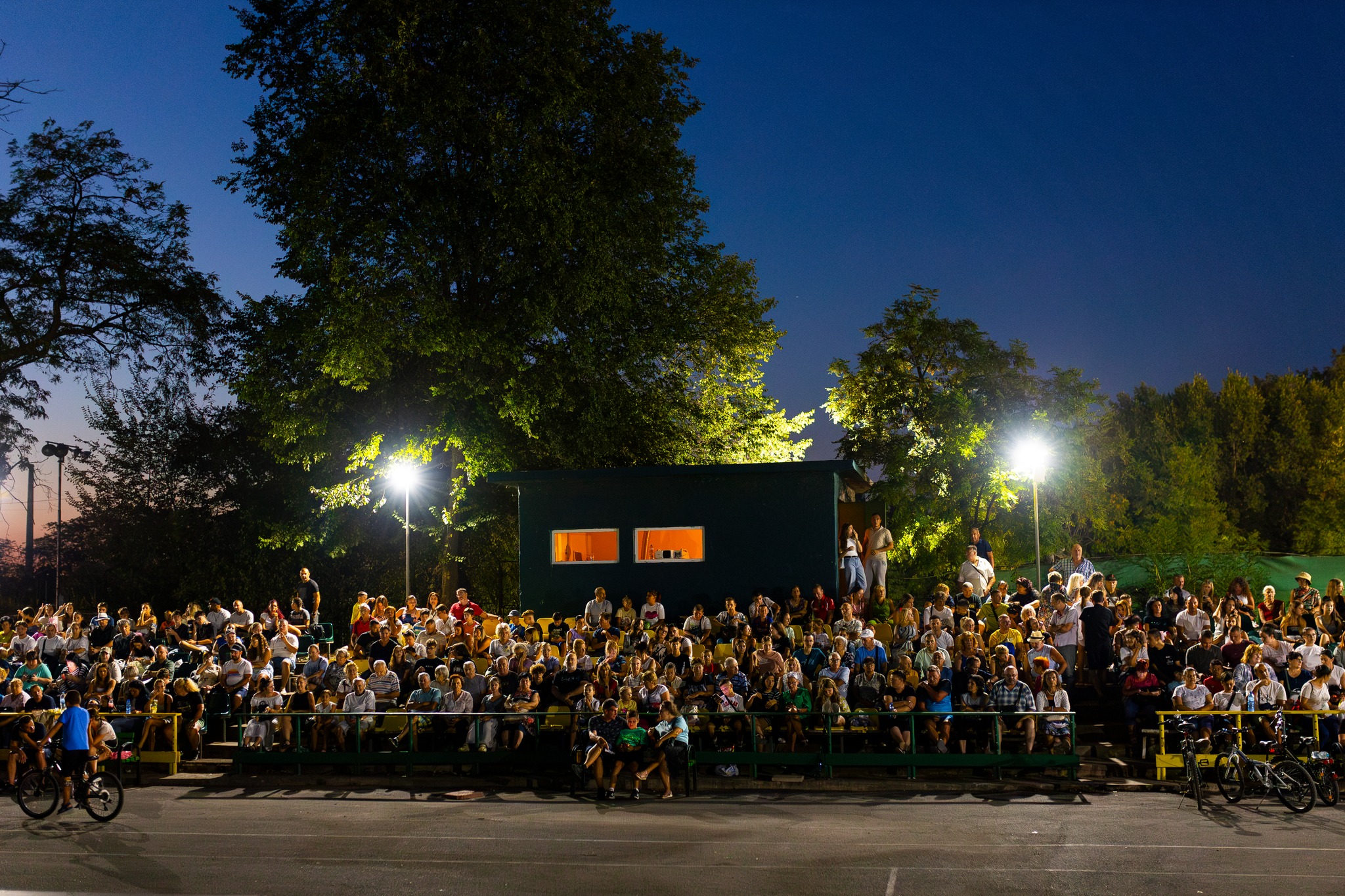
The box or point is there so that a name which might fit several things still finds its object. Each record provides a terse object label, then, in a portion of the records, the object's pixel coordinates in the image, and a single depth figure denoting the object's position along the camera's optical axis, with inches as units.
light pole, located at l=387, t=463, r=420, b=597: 1002.1
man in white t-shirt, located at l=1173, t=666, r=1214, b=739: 606.9
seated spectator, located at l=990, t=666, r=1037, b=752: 610.5
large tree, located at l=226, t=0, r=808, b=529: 1003.9
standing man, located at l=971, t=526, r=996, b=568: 894.4
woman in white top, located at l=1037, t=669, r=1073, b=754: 607.8
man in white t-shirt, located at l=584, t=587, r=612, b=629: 846.5
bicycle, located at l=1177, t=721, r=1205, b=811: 547.8
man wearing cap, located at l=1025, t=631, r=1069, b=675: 653.3
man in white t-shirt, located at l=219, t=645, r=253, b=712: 740.0
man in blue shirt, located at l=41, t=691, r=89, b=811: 552.1
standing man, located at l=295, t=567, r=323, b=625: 952.3
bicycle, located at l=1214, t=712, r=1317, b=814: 518.9
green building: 876.6
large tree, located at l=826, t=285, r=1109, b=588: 1460.4
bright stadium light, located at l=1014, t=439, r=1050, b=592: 894.4
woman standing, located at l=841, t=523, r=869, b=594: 882.1
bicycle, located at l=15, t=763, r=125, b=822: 544.7
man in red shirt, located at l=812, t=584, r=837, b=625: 807.7
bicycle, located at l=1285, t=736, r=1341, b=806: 530.0
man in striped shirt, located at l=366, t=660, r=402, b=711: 709.3
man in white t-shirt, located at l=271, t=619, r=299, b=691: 815.7
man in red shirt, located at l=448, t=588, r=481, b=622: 909.8
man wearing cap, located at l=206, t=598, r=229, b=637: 908.6
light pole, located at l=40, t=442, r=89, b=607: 1274.6
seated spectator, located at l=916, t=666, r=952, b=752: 618.5
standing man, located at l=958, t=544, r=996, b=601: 830.5
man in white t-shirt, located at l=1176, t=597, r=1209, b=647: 700.7
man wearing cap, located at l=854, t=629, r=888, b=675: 676.7
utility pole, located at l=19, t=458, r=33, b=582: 1378.0
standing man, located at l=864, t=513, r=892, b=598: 882.1
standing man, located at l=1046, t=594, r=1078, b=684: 702.5
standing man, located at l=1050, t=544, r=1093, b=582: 795.4
